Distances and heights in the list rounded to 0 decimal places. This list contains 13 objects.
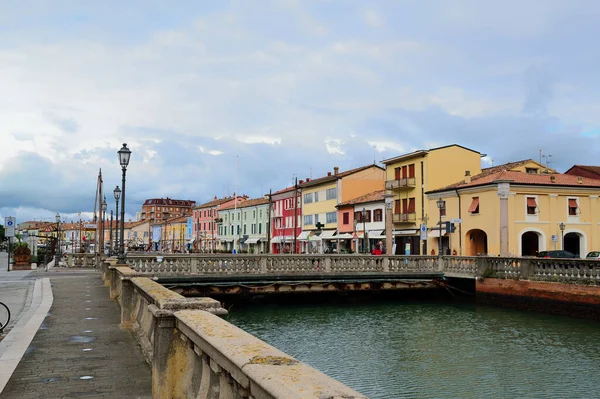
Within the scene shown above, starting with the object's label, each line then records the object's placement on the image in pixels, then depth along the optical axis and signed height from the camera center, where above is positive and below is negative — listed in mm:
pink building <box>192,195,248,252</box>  112656 +3426
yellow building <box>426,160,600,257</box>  45756 +2150
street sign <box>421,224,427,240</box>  37238 +657
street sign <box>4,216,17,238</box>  40781 +1191
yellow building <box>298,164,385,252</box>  71750 +5832
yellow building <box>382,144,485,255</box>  56875 +6052
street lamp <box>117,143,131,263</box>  19250 +2740
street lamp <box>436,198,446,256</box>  39412 +2546
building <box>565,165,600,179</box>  59000 +7259
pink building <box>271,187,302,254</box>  82875 +3141
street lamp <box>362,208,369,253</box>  58556 +274
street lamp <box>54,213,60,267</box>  51506 -1492
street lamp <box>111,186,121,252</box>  36688 +3142
